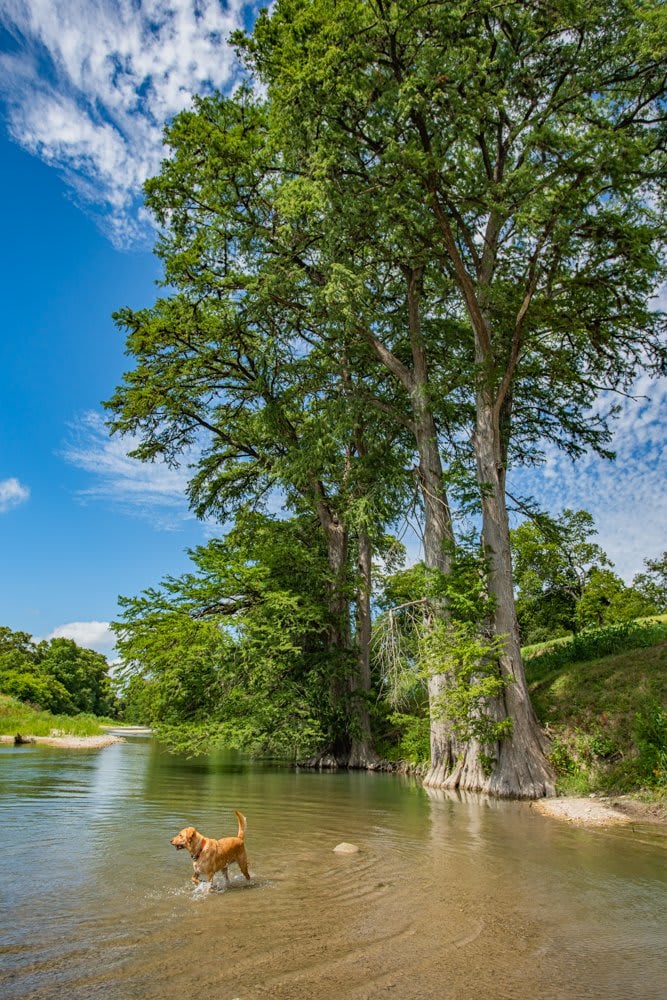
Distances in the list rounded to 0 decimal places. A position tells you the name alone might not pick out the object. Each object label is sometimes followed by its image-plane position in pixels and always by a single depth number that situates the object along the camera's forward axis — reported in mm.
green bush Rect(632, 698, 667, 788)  10047
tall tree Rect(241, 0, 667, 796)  12484
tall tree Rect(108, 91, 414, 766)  16656
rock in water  6407
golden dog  4680
